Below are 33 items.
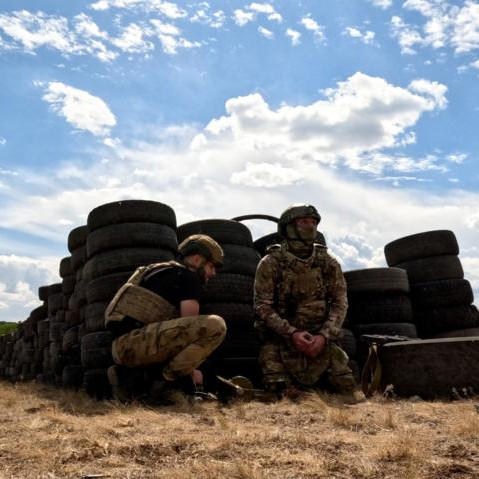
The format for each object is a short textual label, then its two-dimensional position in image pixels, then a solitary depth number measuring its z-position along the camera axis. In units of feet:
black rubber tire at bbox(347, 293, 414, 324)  21.22
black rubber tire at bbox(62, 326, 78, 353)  23.29
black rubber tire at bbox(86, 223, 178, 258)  18.69
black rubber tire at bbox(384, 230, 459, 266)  23.94
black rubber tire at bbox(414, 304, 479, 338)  22.89
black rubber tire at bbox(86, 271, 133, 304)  18.31
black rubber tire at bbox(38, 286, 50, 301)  30.16
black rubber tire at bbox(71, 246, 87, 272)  22.53
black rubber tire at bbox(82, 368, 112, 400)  17.89
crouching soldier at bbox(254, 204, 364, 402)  15.67
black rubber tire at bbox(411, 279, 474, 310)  23.09
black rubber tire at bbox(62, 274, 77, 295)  25.75
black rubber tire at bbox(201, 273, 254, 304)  18.61
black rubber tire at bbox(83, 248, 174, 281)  18.44
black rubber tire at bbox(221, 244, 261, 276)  19.22
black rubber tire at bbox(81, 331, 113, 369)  18.21
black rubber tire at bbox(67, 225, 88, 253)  22.57
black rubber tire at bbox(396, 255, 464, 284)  23.63
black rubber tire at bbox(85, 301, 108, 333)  18.54
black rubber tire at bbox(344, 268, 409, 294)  21.16
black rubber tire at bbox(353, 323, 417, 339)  20.93
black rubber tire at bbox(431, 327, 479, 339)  22.65
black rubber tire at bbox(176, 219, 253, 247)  19.63
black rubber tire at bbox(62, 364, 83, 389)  22.39
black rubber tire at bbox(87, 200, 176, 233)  18.95
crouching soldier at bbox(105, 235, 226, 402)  13.71
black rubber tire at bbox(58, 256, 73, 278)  25.62
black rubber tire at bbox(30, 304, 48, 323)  32.30
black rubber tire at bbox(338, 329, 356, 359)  19.74
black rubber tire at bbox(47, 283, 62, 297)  28.37
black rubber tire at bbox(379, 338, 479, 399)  14.20
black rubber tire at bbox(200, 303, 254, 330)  18.44
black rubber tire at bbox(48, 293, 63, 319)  27.77
